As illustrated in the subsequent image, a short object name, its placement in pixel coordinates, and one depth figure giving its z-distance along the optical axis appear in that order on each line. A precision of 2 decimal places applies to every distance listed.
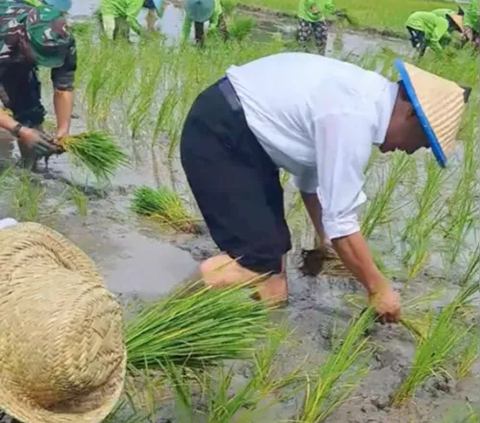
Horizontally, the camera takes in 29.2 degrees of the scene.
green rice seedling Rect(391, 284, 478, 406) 2.40
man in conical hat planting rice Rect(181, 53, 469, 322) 2.41
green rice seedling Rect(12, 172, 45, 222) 3.54
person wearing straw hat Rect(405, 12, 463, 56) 10.53
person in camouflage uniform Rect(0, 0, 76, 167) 3.59
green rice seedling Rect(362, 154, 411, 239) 3.55
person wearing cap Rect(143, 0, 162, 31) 10.80
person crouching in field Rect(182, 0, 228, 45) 9.62
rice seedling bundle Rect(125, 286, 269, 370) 2.00
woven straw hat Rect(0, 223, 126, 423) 1.50
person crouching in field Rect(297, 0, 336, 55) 10.08
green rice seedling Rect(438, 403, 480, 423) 2.39
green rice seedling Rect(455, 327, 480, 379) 2.65
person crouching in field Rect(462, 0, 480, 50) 11.57
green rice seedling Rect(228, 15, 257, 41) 9.91
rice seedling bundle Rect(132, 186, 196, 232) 3.72
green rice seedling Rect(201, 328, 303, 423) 2.08
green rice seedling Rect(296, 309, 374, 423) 2.19
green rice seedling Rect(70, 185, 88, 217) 3.75
